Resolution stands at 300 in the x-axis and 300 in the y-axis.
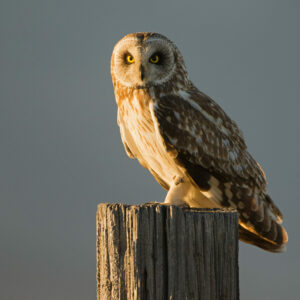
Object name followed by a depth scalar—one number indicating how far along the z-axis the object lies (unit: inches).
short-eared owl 394.6
